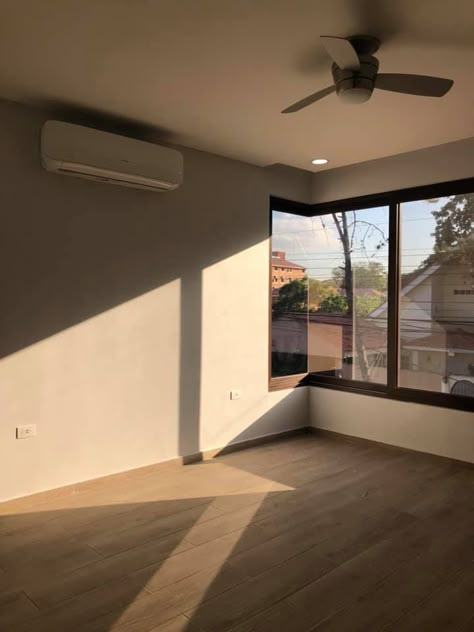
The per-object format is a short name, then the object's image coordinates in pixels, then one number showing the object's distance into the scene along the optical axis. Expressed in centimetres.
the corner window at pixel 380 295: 434
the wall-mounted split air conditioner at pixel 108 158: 328
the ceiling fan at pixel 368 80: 250
